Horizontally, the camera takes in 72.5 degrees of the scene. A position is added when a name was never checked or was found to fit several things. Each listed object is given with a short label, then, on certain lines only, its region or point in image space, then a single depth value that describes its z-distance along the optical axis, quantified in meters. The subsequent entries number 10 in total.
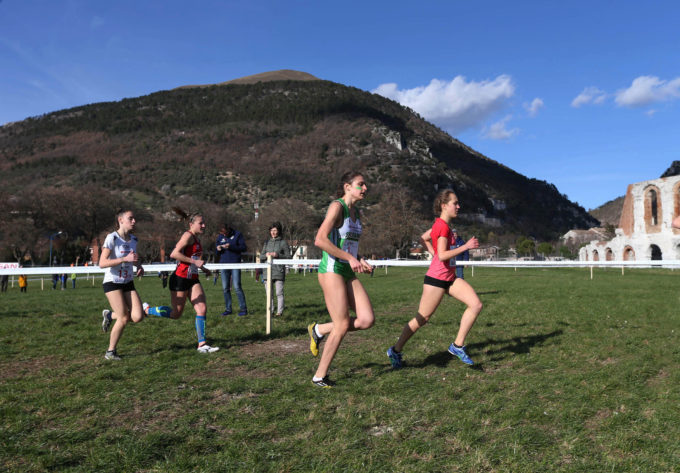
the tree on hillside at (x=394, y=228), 51.81
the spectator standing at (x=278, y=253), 9.80
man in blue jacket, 10.13
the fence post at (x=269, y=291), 7.68
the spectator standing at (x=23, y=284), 23.43
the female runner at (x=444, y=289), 5.38
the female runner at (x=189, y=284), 6.43
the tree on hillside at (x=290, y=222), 62.84
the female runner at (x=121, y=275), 5.84
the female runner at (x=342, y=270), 4.45
